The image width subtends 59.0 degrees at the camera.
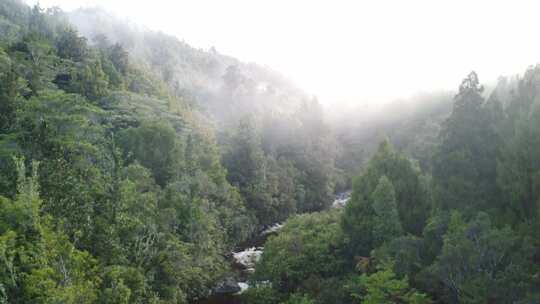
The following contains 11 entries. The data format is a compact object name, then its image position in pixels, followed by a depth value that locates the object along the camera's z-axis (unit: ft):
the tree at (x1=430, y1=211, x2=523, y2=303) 64.90
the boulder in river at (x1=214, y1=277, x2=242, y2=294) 126.31
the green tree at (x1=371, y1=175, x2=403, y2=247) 95.40
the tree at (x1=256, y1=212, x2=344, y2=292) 103.30
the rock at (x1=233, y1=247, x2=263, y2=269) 149.69
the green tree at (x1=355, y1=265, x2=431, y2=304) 67.87
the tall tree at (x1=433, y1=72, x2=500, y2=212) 85.05
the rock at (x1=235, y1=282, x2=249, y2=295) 129.70
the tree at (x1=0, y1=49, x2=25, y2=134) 112.47
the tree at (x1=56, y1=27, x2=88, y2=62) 191.91
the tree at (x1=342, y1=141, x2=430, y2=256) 101.14
